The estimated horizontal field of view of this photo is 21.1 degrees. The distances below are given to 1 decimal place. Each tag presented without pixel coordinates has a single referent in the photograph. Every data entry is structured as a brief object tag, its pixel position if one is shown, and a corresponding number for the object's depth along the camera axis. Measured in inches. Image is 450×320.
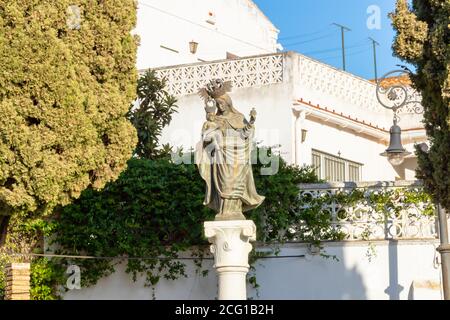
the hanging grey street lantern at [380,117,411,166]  712.4
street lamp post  680.4
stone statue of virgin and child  637.3
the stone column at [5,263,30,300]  703.7
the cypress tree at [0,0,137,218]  586.2
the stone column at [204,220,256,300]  622.8
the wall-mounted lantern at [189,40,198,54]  1190.3
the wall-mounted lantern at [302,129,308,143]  950.4
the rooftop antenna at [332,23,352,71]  1348.3
